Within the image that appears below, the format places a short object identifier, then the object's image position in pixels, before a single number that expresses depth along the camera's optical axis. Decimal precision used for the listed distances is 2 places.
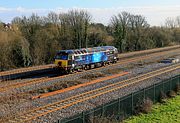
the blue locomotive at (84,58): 32.78
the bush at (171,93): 23.47
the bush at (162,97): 22.00
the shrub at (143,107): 19.16
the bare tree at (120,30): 68.56
